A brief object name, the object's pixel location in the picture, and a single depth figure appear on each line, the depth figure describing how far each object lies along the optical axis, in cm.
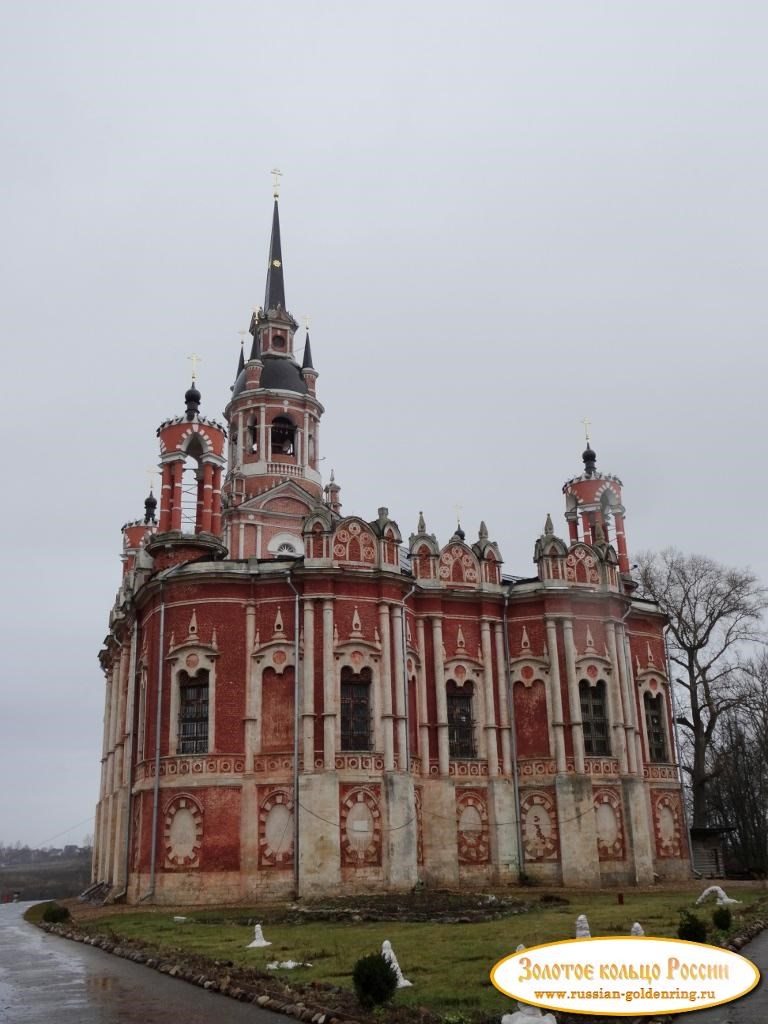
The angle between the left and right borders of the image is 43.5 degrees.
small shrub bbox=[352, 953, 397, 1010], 1164
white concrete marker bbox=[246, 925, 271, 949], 1780
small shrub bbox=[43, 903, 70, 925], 2717
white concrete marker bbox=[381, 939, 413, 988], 1279
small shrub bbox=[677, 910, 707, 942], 1528
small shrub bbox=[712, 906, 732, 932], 1738
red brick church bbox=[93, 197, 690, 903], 2977
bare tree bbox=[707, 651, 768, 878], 5003
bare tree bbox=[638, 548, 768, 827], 4647
